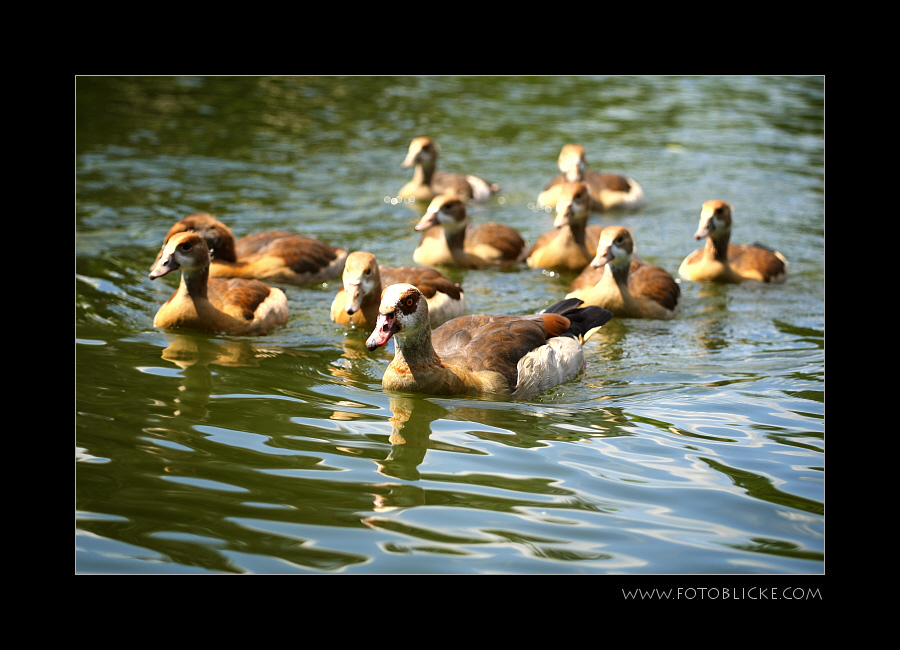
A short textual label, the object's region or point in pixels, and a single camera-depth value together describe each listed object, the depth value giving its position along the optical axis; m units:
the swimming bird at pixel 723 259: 13.38
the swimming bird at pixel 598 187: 16.72
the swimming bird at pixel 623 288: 12.00
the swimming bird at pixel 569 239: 13.80
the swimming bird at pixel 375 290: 10.53
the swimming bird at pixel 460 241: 13.77
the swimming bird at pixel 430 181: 17.44
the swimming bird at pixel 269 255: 12.59
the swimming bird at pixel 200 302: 10.66
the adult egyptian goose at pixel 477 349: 8.68
